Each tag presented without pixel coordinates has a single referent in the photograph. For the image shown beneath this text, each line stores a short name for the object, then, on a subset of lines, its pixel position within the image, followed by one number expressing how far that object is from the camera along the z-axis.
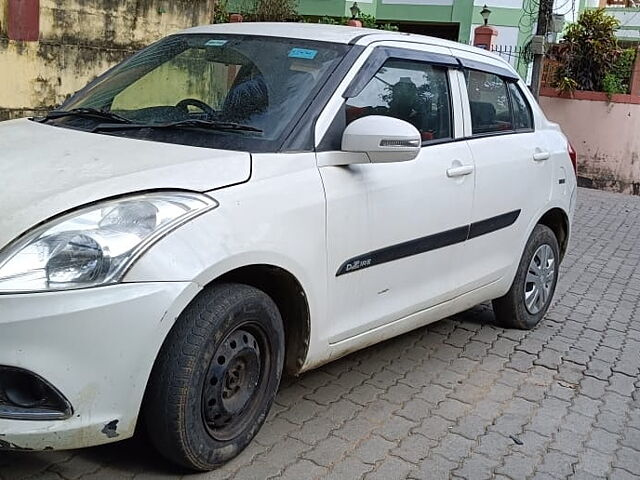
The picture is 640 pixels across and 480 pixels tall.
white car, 2.68
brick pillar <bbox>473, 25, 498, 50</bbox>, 16.30
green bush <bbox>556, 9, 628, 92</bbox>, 14.05
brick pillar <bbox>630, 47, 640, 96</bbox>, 13.66
